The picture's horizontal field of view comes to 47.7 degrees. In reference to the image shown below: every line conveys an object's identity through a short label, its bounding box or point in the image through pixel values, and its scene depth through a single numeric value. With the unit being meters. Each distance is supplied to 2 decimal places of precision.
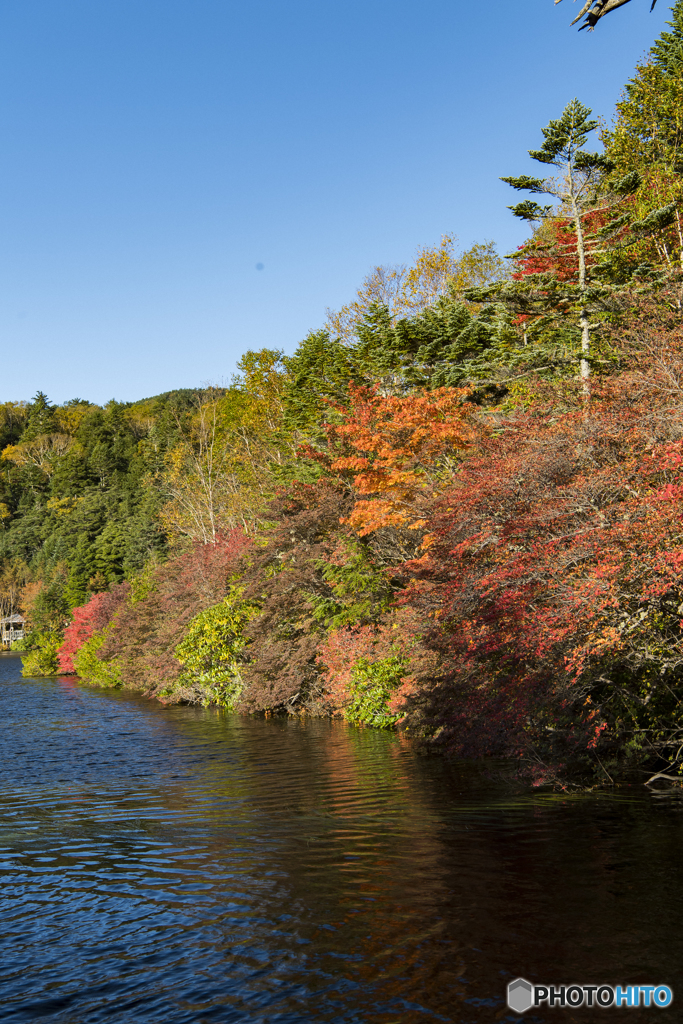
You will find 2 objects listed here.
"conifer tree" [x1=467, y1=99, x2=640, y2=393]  23.64
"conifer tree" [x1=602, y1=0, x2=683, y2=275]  26.94
